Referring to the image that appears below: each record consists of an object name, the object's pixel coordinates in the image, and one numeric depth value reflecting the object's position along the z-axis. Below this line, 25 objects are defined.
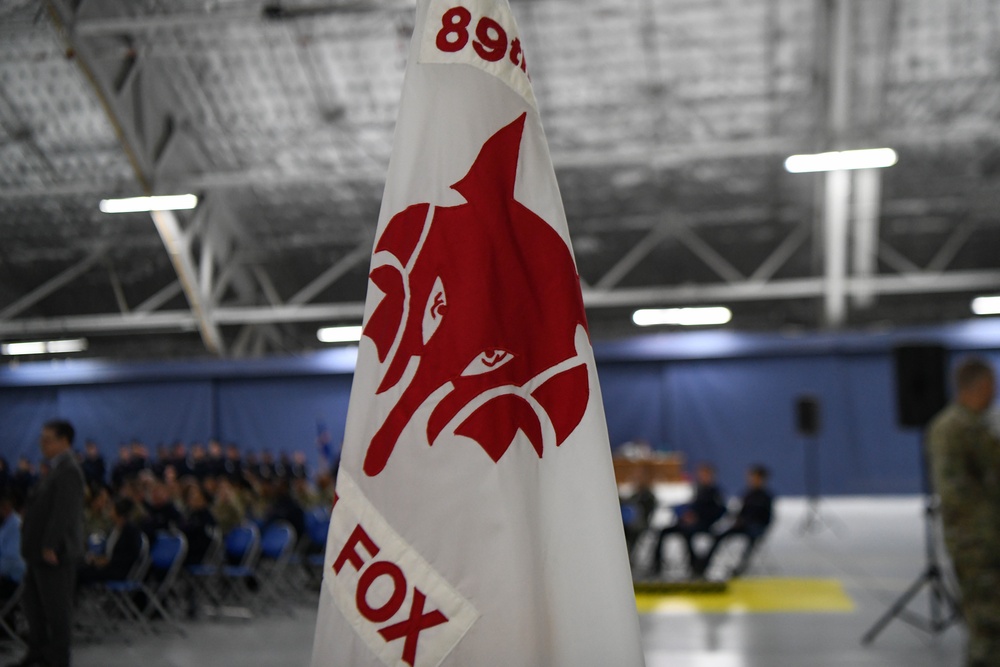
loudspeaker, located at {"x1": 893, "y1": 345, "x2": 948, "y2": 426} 6.28
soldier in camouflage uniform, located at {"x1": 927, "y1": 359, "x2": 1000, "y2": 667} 3.37
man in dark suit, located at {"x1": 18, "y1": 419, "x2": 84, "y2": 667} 5.14
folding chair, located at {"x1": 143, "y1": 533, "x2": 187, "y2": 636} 7.36
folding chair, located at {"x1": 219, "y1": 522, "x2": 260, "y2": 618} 8.07
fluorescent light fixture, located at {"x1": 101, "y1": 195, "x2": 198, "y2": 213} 12.59
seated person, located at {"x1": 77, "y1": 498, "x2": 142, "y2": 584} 7.11
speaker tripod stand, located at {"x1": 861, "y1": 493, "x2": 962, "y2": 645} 5.90
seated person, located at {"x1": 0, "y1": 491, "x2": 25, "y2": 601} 6.64
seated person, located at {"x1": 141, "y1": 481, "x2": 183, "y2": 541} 8.24
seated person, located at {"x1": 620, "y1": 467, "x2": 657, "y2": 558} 9.58
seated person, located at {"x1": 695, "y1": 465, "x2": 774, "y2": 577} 9.17
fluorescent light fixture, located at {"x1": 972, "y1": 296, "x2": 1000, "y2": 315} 16.94
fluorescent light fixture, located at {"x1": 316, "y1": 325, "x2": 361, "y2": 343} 18.23
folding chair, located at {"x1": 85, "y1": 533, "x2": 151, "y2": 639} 7.05
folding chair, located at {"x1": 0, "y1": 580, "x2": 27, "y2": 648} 6.58
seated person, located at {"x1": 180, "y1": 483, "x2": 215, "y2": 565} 8.15
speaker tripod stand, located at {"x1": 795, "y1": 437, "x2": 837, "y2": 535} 13.82
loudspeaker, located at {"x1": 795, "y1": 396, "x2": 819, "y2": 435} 13.83
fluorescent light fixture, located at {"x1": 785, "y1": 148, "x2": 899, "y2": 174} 11.40
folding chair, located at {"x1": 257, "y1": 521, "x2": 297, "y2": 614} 8.28
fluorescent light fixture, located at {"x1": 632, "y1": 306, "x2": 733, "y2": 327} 17.38
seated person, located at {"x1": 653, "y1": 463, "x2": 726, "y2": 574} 9.41
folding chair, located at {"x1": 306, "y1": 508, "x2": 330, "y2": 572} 8.81
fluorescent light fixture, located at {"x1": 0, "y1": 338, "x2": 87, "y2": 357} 17.62
